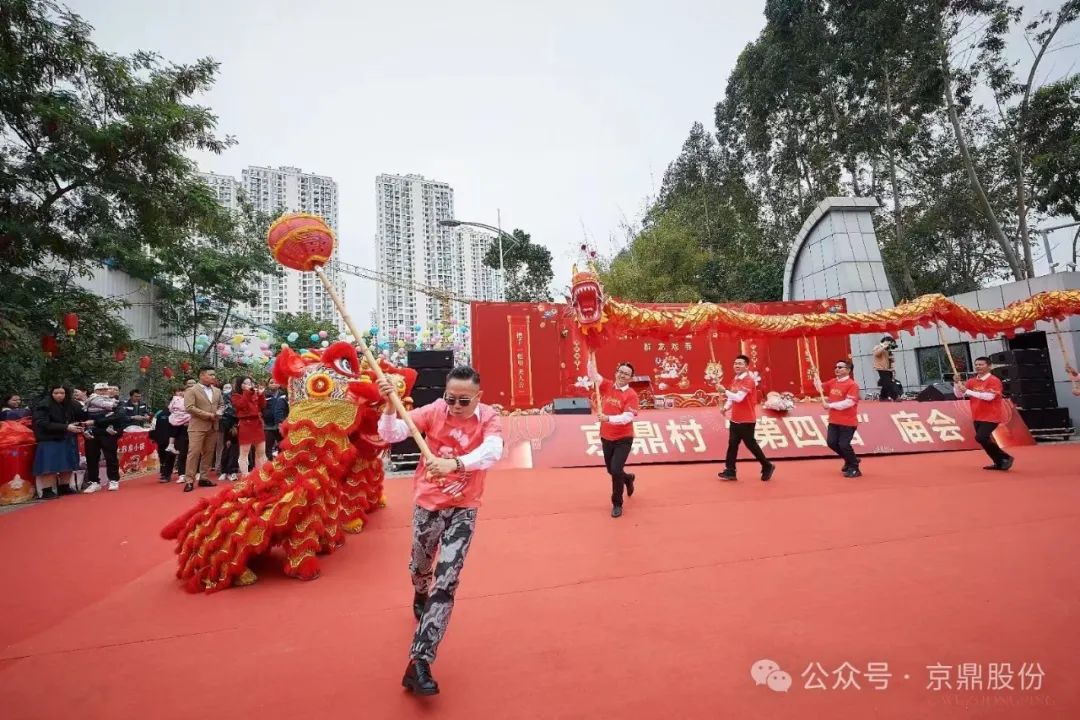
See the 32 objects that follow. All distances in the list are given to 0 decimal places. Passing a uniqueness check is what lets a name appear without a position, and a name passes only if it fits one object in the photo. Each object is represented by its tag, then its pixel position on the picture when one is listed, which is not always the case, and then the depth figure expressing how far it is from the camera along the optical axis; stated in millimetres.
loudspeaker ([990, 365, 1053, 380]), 8961
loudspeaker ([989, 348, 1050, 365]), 9000
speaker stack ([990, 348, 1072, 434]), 8883
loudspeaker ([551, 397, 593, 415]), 10304
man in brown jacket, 6898
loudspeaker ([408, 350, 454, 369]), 8078
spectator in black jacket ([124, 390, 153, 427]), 8273
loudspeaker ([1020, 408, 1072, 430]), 8852
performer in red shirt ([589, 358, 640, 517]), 4984
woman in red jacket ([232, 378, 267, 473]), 7590
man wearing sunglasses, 2291
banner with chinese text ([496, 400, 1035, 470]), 7805
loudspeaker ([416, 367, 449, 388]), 8086
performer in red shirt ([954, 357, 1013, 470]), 6371
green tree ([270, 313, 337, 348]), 27344
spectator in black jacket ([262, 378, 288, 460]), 8383
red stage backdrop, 13023
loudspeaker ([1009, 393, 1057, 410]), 8922
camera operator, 10805
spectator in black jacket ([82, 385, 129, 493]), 7312
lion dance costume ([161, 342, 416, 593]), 3443
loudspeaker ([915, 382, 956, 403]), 9961
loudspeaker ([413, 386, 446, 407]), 7988
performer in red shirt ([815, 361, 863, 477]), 6449
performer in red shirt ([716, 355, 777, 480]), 6254
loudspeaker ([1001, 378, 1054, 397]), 8938
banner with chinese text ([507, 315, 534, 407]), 13039
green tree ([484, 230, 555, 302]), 27109
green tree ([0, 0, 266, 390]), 7891
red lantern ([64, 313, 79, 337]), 8758
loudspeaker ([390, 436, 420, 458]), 8133
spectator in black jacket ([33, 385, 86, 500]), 6918
